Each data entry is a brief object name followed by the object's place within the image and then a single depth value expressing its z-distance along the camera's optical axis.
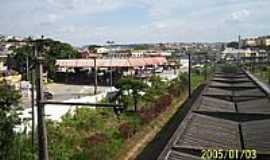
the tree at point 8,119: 8.95
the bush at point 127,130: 15.89
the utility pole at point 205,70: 45.55
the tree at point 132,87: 22.20
